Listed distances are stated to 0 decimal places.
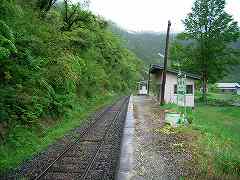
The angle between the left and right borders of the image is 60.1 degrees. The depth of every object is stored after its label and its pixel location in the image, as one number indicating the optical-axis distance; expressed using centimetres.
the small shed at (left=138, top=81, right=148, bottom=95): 4669
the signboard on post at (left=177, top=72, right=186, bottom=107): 1199
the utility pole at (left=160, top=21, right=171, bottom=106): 1936
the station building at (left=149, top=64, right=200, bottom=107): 2289
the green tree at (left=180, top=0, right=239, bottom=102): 2865
